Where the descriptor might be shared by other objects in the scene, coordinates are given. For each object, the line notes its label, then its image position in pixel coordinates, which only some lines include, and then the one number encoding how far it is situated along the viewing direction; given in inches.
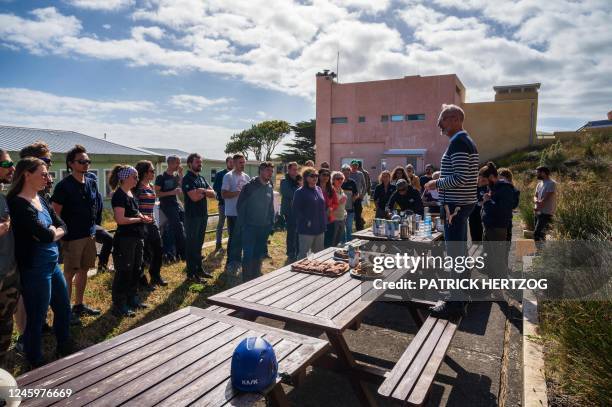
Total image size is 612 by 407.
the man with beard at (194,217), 223.3
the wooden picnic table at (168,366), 66.6
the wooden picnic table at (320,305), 103.7
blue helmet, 68.6
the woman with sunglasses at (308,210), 212.1
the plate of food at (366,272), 136.2
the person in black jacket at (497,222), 217.2
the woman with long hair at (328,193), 260.4
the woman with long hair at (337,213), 269.3
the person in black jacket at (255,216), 214.1
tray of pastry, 143.3
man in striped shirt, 131.5
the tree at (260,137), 2148.1
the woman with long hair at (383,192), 298.5
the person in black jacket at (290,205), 274.5
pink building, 1121.4
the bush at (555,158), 694.8
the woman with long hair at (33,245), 116.8
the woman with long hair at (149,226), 199.8
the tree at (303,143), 1769.3
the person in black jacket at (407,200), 253.1
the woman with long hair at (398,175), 302.6
